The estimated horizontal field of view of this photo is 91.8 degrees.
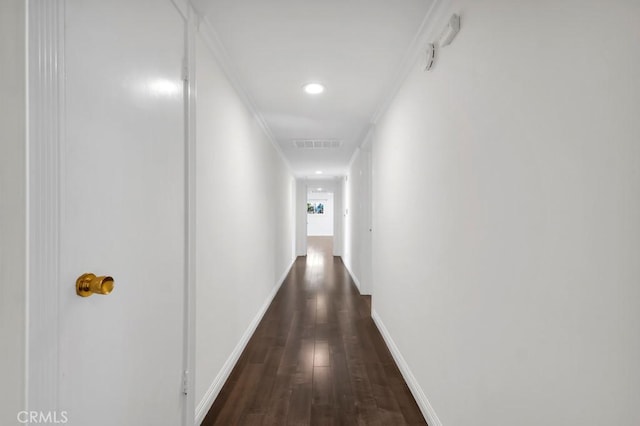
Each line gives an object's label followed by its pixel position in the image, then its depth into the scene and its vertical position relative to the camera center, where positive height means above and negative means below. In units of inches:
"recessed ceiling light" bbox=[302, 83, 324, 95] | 103.3 +42.6
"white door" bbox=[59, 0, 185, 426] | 33.6 +0.1
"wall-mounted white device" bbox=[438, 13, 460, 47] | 56.4 +34.5
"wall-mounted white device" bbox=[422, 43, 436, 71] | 68.3 +35.2
